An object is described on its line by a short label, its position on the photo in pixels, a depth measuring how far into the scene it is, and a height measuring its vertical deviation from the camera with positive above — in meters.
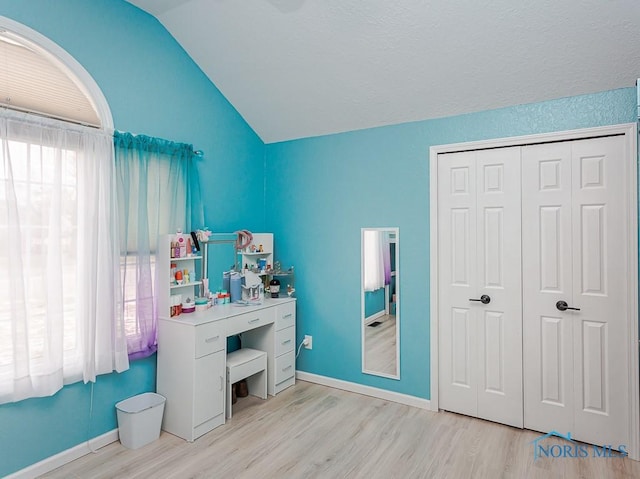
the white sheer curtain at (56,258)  2.05 -0.10
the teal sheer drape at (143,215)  2.60 +0.19
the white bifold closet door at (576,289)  2.45 -0.37
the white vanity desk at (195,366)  2.58 -0.89
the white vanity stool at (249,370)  2.90 -1.06
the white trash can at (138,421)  2.47 -1.21
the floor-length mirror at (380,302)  3.24 -0.57
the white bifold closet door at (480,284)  2.77 -0.37
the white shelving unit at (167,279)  2.76 -0.28
